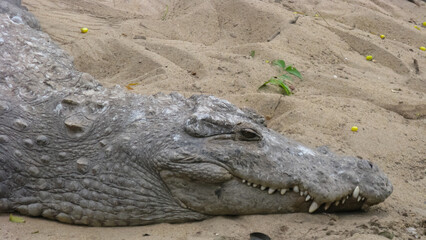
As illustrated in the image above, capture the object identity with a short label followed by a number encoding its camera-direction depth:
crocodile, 6.73
